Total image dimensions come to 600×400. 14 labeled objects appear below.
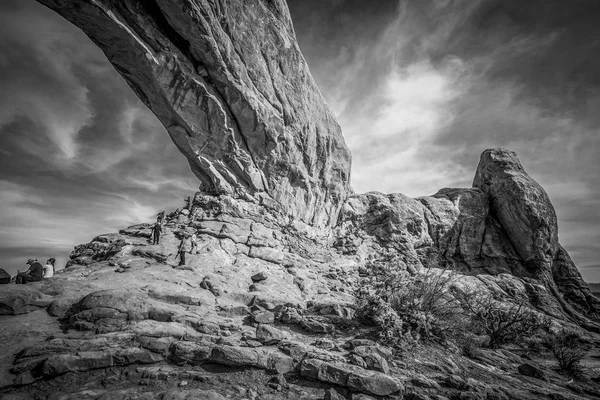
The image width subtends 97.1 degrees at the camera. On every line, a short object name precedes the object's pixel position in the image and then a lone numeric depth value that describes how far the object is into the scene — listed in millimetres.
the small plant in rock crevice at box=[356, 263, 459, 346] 7066
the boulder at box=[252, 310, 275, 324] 7992
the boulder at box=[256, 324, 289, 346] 6539
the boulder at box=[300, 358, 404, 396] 5070
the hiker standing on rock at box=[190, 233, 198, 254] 12828
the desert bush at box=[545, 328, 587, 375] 8914
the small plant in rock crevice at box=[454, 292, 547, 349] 10461
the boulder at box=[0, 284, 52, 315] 6695
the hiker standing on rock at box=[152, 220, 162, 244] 13061
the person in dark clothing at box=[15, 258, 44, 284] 8409
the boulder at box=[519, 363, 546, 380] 7387
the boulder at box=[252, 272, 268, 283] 12258
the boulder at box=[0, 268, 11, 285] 7949
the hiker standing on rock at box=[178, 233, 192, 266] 11967
